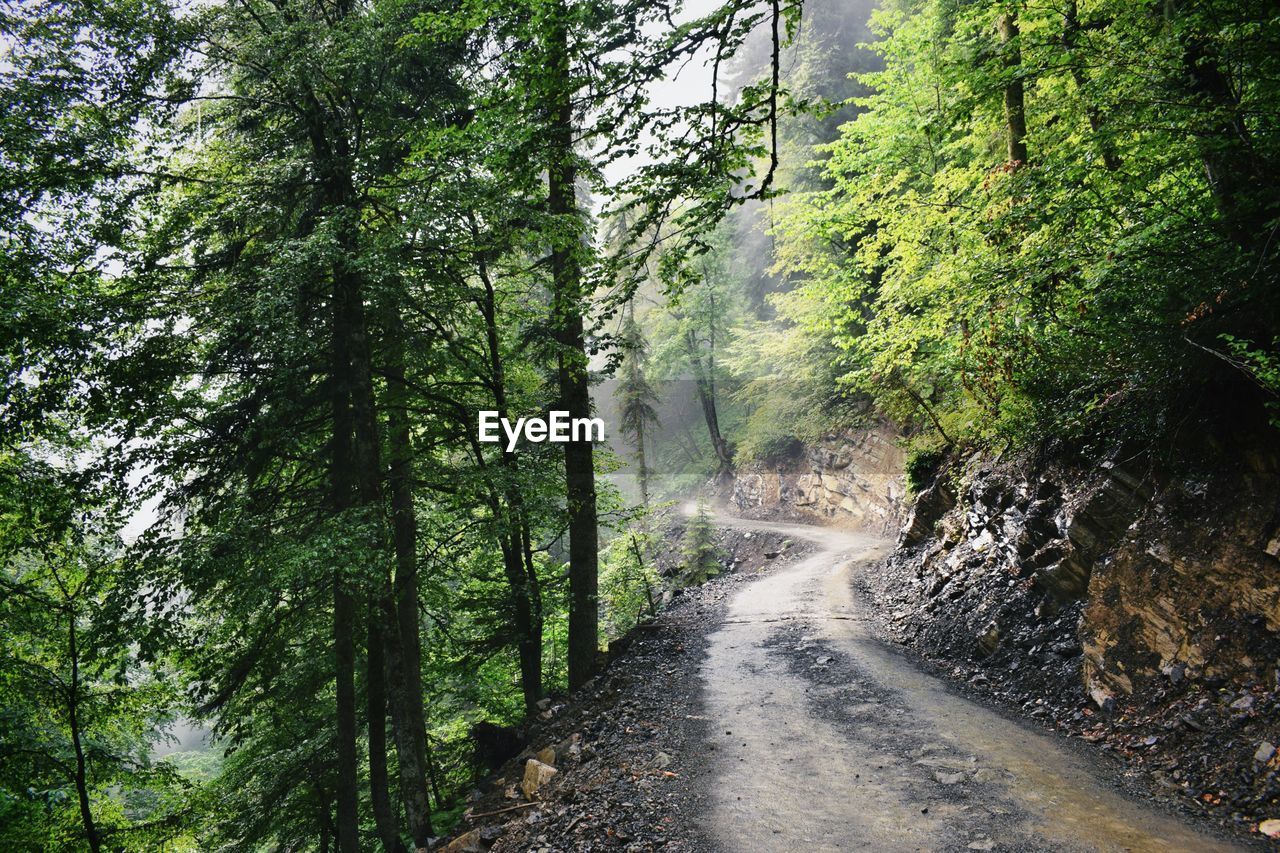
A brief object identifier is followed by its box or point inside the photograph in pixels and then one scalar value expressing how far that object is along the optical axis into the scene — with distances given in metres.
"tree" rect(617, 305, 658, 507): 24.64
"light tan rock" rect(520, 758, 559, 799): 5.98
